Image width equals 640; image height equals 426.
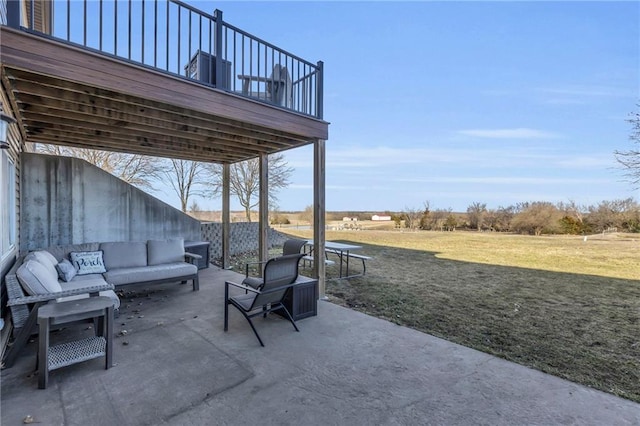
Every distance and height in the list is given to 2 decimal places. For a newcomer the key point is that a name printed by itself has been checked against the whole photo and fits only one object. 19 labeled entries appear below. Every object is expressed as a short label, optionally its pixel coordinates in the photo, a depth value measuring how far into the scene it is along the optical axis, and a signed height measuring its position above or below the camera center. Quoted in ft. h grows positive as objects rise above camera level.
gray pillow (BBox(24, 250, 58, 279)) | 12.04 -2.16
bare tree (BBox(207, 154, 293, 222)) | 48.49 +5.30
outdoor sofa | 8.91 -2.76
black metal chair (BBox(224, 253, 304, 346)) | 10.77 -3.01
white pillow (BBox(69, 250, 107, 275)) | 15.14 -2.76
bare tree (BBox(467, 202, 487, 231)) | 63.72 -0.64
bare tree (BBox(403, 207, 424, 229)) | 70.03 -1.47
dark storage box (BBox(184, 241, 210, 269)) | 22.15 -3.02
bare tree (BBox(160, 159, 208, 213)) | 48.06 +5.31
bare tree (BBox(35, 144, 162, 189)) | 37.99 +6.67
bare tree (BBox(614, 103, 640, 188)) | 27.37 +5.30
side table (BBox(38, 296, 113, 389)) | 7.54 -3.62
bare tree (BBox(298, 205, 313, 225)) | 68.36 -1.10
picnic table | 21.62 -3.13
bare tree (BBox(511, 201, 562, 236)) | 57.57 -1.40
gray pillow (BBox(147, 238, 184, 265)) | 17.54 -2.54
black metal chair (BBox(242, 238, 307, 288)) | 12.48 -1.93
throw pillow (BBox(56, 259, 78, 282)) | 13.65 -2.92
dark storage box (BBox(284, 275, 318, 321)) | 12.45 -3.87
